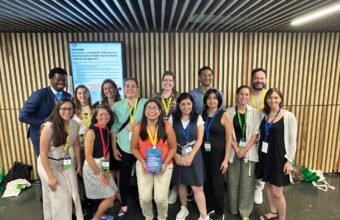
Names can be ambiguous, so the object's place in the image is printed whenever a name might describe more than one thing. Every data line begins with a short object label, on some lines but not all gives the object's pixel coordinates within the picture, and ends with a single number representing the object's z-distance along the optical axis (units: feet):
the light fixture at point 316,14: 7.99
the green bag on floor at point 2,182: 13.53
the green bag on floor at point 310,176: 14.17
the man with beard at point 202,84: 11.53
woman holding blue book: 9.25
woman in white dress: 8.54
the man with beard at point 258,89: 11.21
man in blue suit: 10.55
